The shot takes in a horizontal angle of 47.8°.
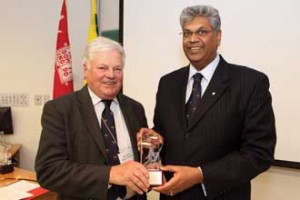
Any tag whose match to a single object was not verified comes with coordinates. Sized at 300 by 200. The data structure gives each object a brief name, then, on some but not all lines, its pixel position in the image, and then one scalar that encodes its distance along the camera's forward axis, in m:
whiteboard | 2.21
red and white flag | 3.11
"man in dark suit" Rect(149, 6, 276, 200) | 1.49
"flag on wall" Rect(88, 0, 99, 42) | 3.17
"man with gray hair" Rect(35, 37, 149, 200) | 1.37
